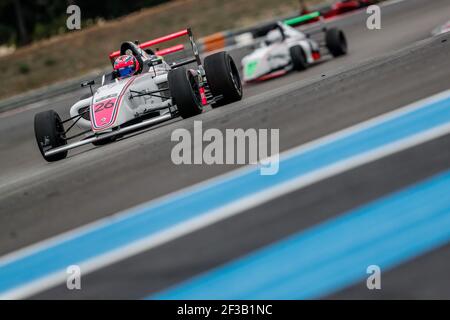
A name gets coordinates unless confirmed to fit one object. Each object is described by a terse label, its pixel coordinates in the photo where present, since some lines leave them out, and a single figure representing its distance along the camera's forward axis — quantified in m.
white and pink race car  14.67
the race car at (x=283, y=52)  23.08
